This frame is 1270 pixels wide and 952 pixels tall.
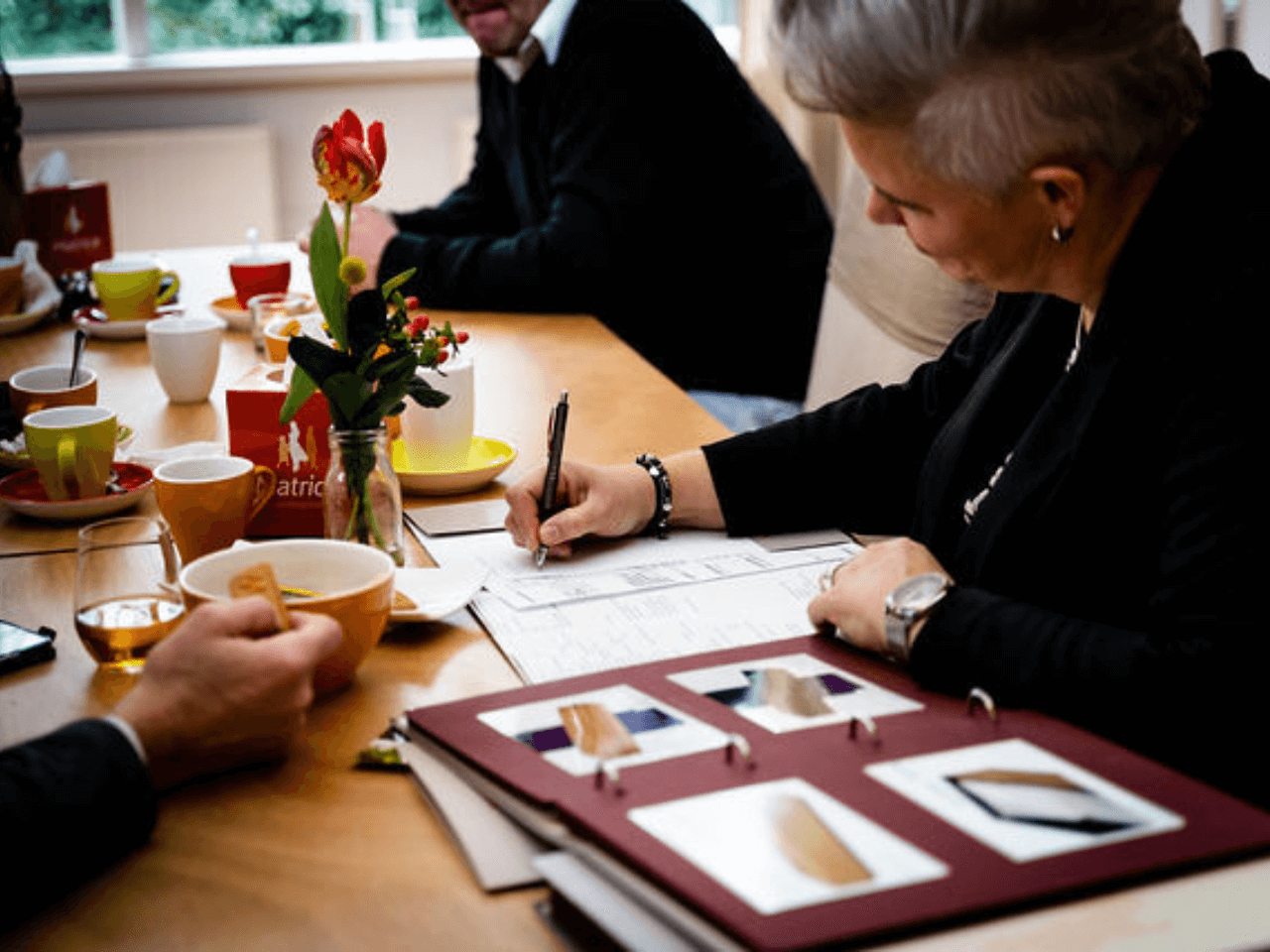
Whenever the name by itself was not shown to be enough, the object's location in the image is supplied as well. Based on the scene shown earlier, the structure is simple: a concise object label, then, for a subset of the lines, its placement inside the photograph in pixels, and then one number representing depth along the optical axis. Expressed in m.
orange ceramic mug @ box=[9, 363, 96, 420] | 1.55
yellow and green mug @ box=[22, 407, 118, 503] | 1.36
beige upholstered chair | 2.02
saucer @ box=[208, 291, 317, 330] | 2.16
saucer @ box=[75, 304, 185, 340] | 2.11
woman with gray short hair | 0.92
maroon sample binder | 0.69
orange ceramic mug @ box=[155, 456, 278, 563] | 1.21
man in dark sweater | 2.33
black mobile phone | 1.03
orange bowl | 0.97
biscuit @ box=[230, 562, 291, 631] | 0.94
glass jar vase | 1.15
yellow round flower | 1.09
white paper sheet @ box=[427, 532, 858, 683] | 1.04
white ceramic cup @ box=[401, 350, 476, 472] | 1.46
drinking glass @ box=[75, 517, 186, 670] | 1.01
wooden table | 0.69
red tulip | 1.15
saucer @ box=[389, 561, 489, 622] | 1.09
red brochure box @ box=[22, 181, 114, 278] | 2.42
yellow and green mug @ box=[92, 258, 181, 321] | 2.12
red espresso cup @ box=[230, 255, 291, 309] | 2.21
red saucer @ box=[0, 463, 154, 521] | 1.36
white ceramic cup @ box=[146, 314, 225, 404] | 1.73
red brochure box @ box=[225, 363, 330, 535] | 1.28
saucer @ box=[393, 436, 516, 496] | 1.43
